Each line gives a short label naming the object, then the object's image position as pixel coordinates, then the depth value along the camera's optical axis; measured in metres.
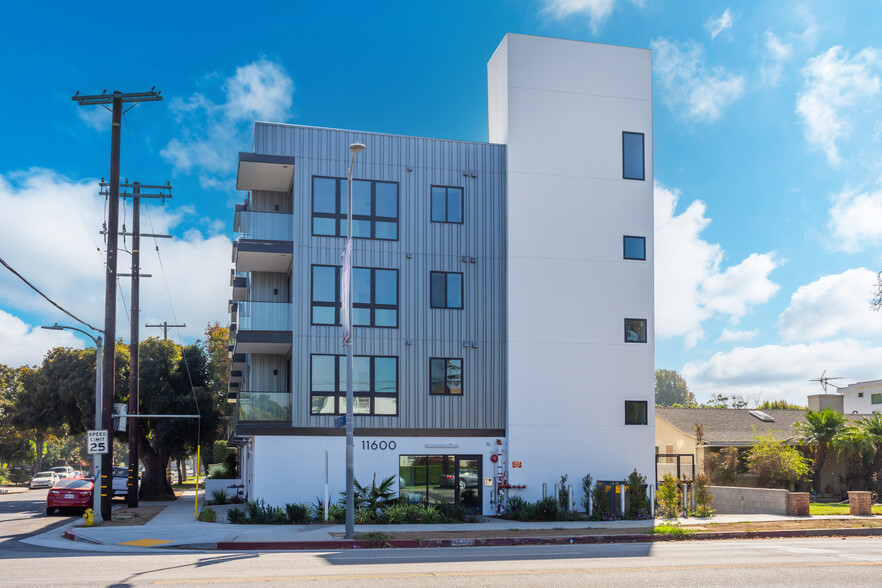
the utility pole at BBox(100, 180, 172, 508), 34.59
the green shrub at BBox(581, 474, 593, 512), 27.12
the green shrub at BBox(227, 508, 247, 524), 24.52
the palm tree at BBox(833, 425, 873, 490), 34.38
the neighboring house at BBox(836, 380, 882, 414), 62.04
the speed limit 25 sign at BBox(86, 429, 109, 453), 25.12
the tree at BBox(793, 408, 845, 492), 34.94
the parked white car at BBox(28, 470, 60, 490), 58.03
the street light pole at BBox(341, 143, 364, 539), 20.09
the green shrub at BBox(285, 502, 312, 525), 24.23
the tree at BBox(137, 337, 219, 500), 41.09
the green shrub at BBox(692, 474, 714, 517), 27.30
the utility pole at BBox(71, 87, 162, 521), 26.19
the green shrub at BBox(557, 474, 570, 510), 26.95
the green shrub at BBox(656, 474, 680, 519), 27.22
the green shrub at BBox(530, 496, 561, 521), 25.58
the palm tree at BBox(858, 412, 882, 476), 34.94
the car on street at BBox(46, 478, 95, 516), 30.27
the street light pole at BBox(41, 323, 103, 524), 24.62
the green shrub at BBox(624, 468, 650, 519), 26.73
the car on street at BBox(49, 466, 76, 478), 61.56
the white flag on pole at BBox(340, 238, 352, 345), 21.14
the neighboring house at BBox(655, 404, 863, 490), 36.22
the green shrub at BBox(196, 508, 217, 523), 25.30
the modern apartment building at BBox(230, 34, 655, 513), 26.52
